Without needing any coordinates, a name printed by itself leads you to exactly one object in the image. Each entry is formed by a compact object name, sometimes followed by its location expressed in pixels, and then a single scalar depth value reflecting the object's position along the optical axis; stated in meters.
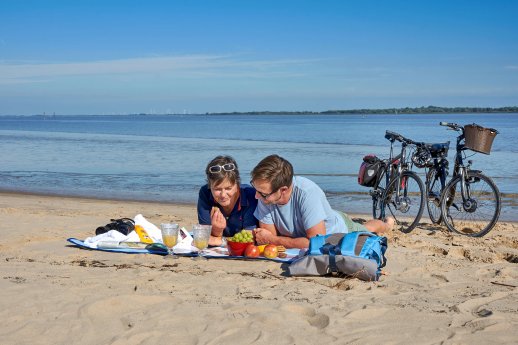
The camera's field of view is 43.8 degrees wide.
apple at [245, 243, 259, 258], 5.97
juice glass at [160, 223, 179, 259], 5.92
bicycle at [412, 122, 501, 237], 8.00
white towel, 6.36
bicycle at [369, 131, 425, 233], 8.53
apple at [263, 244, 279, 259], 5.92
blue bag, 5.22
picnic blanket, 6.00
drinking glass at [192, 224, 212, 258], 5.79
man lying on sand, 5.47
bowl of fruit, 5.99
